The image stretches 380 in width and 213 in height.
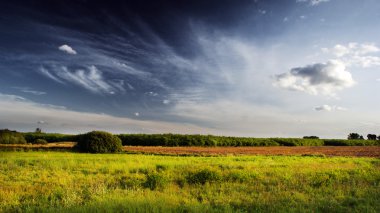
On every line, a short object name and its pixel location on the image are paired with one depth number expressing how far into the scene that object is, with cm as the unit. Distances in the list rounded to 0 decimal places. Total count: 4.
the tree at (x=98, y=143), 3375
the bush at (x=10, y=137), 4128
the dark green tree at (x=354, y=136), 9736
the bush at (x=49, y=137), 6556
